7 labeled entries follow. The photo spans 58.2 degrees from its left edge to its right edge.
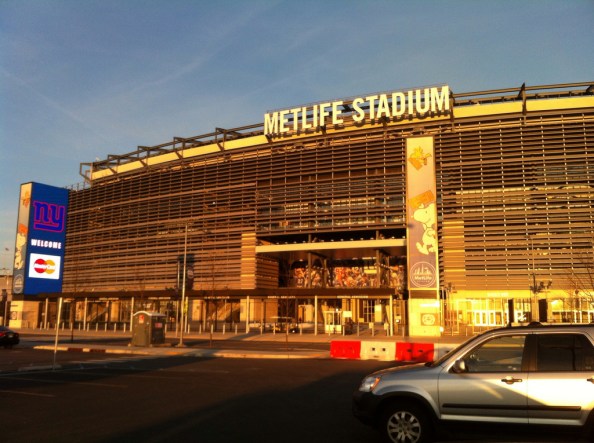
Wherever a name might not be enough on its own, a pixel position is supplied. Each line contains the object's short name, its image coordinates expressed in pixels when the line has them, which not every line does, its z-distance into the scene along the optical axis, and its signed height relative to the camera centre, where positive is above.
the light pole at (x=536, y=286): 44.11 +1.37
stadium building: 46.12 +8.44
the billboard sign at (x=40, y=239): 45.53 +5.54
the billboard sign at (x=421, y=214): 46.19 +7.96
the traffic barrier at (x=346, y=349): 24.45 -2.10
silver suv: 7.01 -1.13
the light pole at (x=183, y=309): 32.58 -0.66
